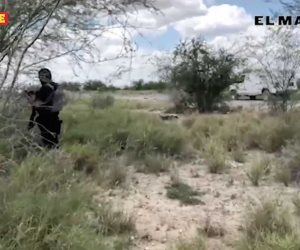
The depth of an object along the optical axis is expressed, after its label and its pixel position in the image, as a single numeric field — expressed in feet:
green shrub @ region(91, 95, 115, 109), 82.69
